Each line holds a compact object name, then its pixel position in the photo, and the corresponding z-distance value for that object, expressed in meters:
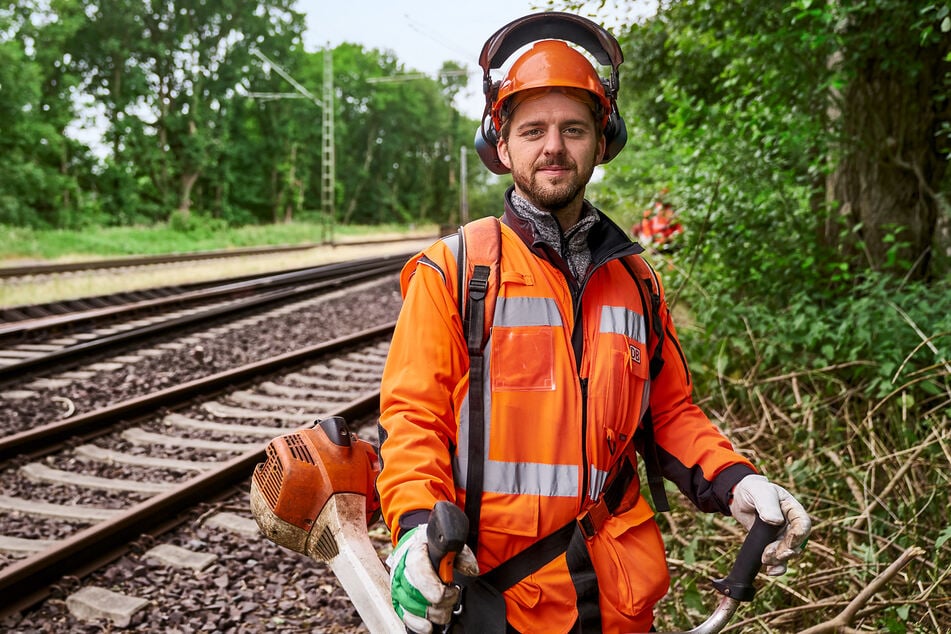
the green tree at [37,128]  28.38
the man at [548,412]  1.67
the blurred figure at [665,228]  6.64
